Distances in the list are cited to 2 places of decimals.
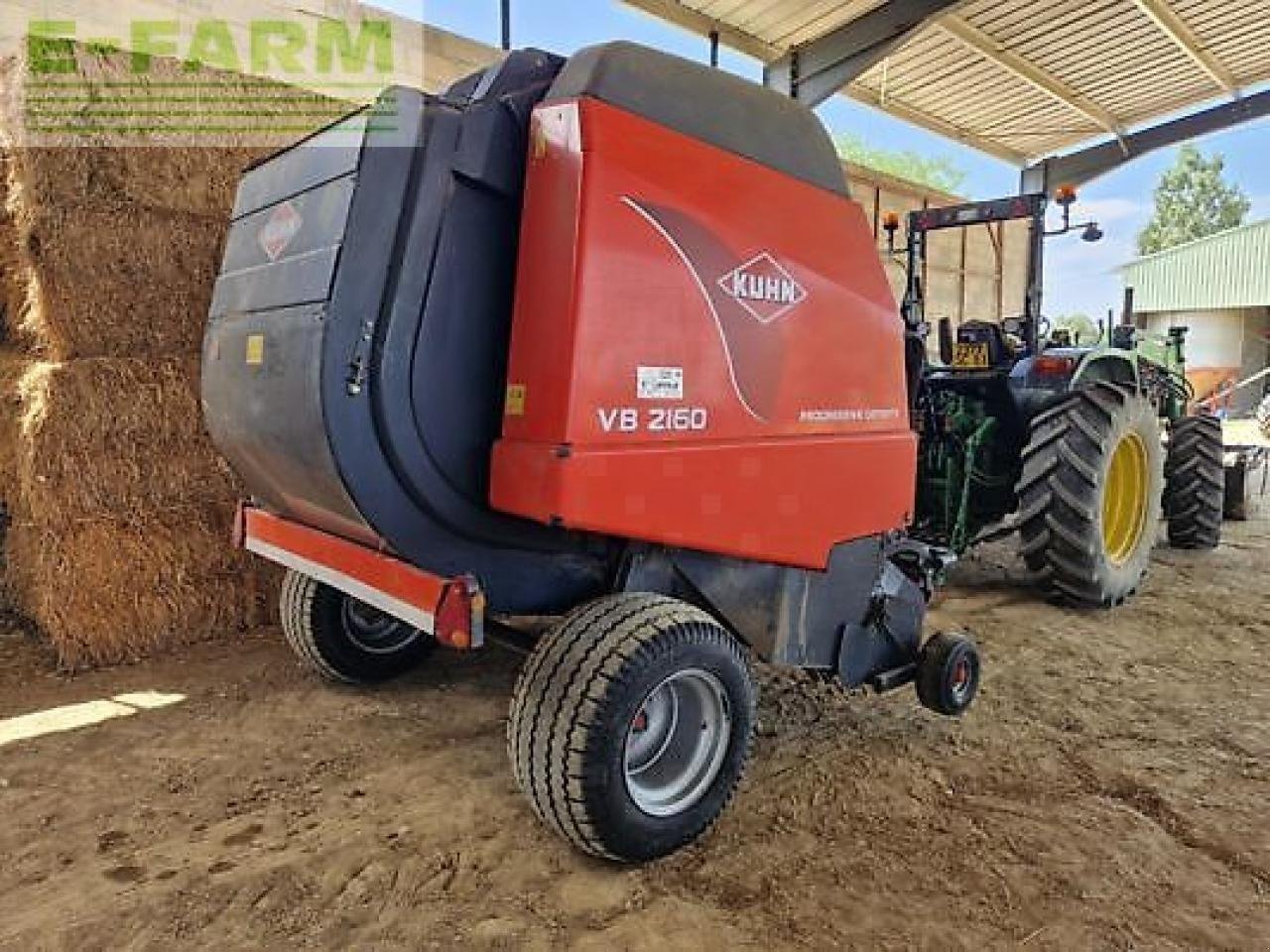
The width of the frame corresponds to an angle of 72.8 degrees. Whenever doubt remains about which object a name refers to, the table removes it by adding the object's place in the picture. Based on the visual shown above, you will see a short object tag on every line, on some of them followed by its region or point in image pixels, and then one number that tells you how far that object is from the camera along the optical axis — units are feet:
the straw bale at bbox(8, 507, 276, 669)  11.50
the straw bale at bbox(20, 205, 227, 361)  11.43
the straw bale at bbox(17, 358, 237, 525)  11.34
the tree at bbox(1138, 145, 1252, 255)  114.42
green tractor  14.20
